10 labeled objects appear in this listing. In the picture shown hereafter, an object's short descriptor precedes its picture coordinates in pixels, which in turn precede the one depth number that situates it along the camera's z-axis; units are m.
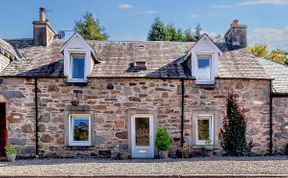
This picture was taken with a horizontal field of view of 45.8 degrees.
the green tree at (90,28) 36.88
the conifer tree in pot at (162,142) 15.86
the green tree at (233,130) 16.62
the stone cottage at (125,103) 16.19
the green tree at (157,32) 36.38
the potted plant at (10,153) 15.44
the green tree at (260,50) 41.90
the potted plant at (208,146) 16.50
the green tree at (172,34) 36.74
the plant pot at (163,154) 15.98
